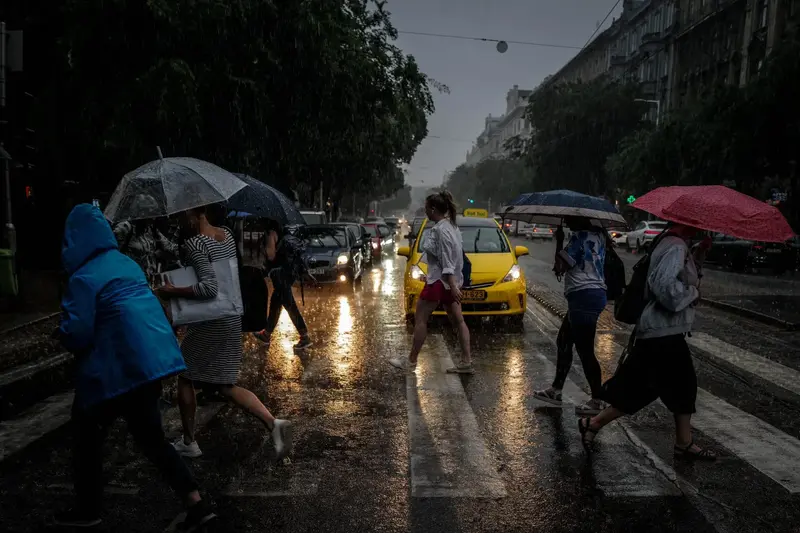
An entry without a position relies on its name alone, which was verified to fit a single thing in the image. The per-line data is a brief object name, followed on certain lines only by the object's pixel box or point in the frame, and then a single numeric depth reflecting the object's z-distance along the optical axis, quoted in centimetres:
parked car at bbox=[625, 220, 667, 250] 3661
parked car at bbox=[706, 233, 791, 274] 2369
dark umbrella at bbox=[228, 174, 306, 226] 645
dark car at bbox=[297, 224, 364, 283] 1611
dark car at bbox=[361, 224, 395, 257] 2789
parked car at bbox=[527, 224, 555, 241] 5441
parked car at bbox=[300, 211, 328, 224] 2429
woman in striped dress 455
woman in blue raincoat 343
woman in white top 710
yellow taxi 1000
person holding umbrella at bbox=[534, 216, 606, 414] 581
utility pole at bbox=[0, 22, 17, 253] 1381
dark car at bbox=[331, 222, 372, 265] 1997
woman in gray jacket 469
